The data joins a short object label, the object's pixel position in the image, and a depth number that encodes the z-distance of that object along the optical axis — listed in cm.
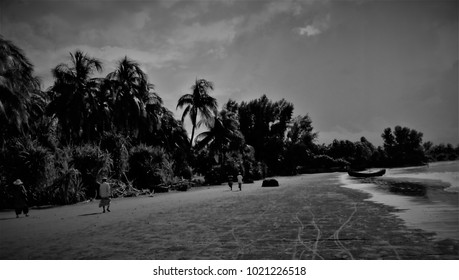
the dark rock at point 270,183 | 2316
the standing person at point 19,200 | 1100
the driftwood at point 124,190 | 1862
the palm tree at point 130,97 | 2684
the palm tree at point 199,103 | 3359
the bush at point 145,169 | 2192
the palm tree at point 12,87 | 1490
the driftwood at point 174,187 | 2138
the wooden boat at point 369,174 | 3166
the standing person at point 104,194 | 1165
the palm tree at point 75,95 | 2392
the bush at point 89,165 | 1685
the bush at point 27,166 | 1402
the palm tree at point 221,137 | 3409
